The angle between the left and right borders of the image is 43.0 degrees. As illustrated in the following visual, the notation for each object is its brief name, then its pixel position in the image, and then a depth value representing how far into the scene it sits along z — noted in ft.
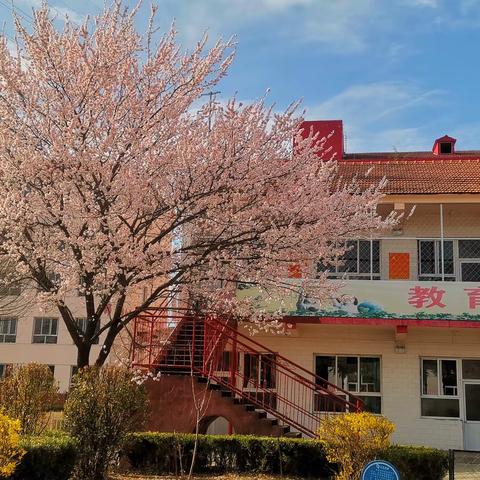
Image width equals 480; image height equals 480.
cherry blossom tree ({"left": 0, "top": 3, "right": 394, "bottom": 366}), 30.17
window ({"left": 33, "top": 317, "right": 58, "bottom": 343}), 120.47
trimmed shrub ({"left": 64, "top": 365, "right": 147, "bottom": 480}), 27.86
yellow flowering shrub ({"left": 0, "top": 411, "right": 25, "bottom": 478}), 22.02
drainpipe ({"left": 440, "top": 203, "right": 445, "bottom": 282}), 51.47
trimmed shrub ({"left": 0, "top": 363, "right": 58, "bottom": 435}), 32.71
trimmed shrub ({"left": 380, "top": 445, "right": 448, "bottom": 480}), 31.19
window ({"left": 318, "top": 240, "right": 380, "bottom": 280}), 56.90
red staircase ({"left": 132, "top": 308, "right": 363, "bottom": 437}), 41.50
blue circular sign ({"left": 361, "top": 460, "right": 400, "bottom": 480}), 19.10
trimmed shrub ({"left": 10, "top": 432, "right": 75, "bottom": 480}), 25.89
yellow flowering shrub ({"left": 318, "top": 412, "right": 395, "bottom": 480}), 28.32
